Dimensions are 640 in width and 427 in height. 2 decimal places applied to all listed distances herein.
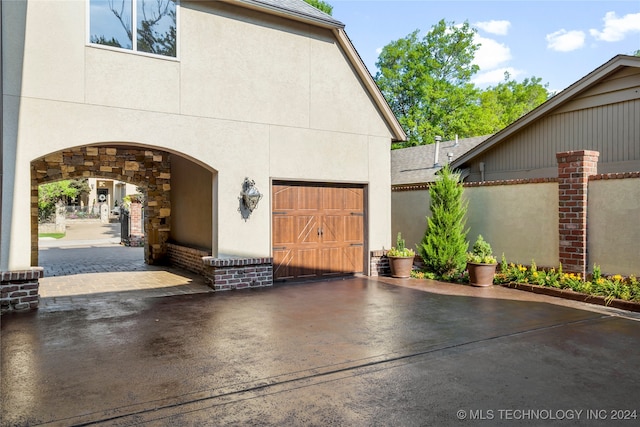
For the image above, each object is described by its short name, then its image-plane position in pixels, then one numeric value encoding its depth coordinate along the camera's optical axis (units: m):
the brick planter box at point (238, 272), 8.70
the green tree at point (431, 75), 30.97
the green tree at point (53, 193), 28.00
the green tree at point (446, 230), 10.16
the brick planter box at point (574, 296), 7.17
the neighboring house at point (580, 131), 10.26
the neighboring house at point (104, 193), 42.16
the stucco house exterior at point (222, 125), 7.01
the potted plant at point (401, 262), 10.29
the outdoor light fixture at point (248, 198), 8.79
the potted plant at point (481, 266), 9.29
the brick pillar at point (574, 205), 8.58
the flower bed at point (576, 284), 7.41
